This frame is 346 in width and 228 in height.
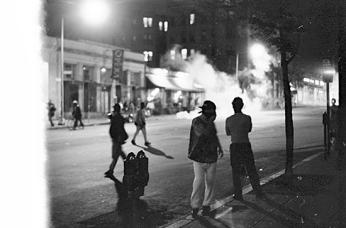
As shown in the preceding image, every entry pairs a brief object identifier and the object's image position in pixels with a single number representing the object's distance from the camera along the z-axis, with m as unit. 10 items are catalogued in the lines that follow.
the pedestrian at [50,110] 29.32
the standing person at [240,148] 8.09
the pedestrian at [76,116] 27.75
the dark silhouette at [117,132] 11.29
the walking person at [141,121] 17.91
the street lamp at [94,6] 28.28
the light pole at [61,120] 30.81
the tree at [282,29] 8.97
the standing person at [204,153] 7.22
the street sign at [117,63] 38.75
